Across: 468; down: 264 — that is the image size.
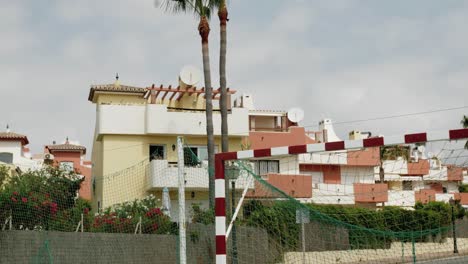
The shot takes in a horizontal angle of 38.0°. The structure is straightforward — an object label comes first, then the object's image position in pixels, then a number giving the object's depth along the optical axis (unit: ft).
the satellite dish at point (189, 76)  122.31
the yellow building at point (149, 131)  110.01
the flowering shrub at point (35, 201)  53.01
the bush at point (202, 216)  46.76
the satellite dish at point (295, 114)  153.69
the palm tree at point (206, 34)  79.46
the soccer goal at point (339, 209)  33.32
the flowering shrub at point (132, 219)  54.28
